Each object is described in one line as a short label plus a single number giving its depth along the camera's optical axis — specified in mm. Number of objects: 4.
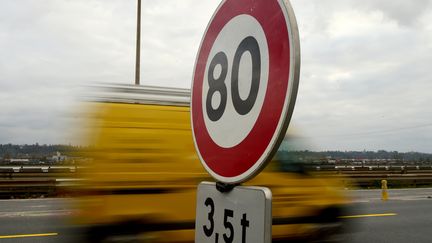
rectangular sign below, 1360
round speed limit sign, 1356
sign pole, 17578
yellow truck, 5070
